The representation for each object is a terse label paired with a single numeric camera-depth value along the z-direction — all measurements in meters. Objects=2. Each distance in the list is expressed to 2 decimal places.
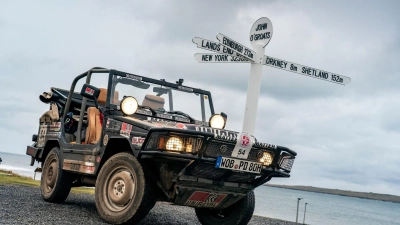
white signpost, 8.31
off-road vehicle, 5.54
